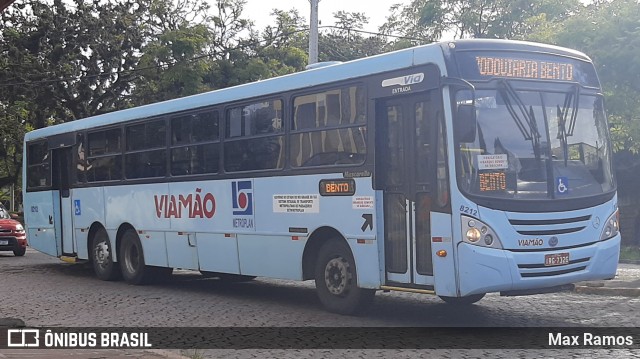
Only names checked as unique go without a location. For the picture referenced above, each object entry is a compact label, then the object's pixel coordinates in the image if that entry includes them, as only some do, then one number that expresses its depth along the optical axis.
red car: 26.36
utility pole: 22.80
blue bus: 10.24
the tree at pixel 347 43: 49.45
